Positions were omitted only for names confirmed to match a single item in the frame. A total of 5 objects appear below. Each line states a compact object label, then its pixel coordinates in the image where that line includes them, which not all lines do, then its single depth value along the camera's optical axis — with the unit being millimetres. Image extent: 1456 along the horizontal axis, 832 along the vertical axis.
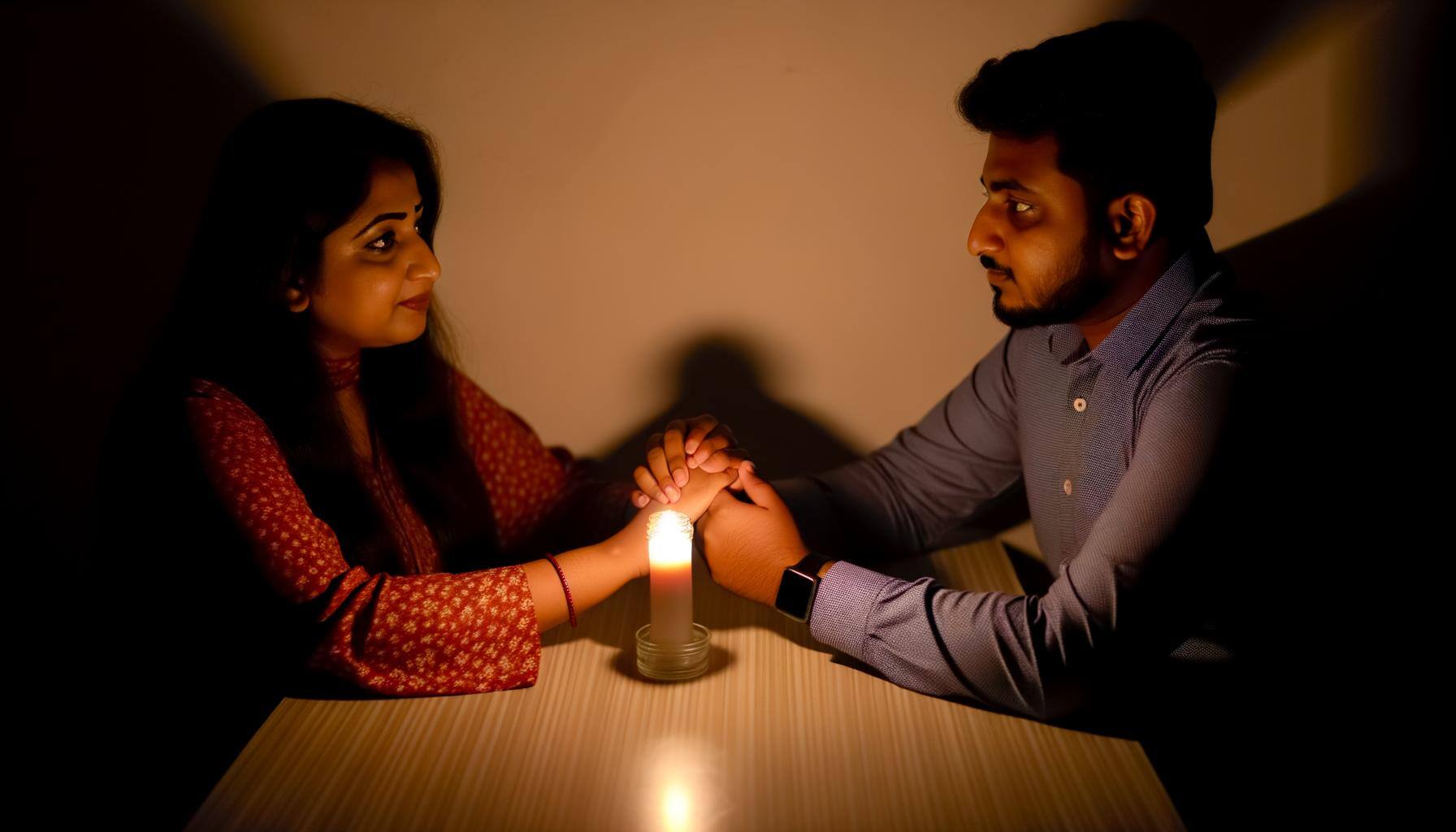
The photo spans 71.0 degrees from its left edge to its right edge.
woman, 1241
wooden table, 1011
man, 1175
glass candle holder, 1257
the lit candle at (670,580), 1259
